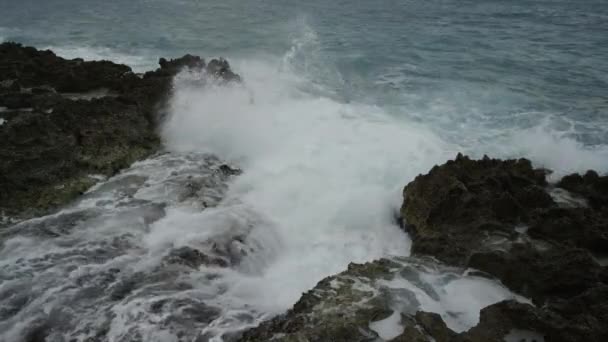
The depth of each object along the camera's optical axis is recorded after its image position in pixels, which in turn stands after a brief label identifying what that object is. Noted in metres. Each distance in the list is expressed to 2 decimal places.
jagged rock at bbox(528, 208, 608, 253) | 7.81
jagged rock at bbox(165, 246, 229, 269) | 8.23
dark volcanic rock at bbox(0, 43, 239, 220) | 9.84
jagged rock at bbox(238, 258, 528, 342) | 6.13
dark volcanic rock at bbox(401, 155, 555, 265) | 8.30
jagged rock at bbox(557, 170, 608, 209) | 9.05
